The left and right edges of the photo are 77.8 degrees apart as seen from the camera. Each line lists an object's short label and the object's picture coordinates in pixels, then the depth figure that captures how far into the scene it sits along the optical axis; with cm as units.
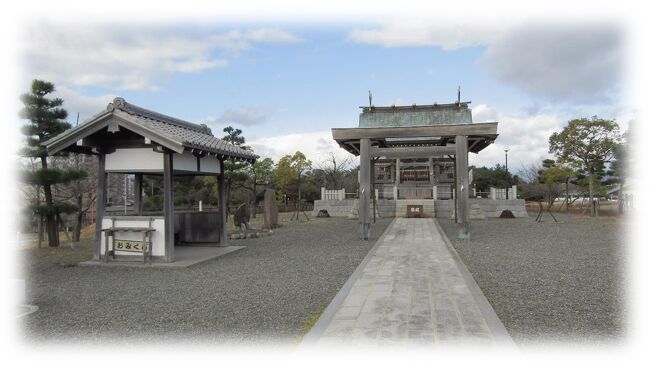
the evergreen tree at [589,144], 2228
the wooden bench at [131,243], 858
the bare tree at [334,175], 4491
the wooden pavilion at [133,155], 830
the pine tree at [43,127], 1103
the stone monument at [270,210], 1769
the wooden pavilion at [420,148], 1254
